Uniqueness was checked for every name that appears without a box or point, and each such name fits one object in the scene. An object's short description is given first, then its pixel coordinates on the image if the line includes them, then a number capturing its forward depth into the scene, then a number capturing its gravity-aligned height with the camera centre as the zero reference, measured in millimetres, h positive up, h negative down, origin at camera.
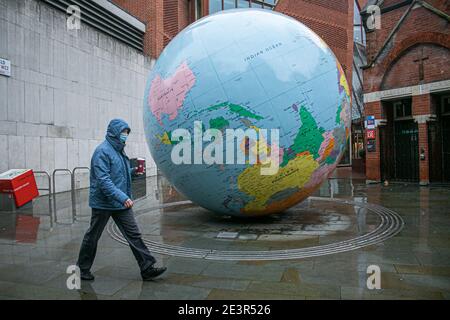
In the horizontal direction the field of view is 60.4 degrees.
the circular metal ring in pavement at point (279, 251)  5449 -1264
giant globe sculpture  6324 +917
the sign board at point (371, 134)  16156 +1243
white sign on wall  11502 +3046
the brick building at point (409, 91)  14102 +2790
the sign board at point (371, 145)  16208 +782
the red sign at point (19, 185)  9992 -430
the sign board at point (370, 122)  16156 +1753
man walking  4547 -467
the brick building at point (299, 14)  23203 +10449
